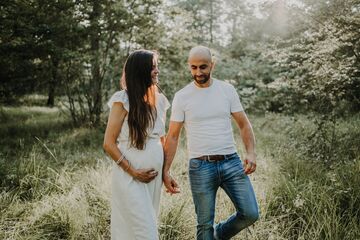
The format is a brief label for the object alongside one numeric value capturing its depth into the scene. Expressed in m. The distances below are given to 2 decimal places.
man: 3.81
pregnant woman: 3.20
